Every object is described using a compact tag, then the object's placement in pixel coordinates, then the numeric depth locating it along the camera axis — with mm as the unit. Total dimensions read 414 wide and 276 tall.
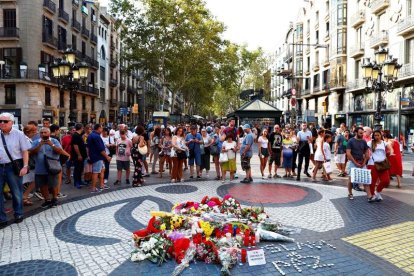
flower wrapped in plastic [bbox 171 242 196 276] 4274
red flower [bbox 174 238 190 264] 4566
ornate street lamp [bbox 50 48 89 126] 13570
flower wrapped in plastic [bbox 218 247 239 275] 4262
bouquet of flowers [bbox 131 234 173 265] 4625
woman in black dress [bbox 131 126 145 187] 10086
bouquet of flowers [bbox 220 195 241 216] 6068
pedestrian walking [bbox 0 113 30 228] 6055
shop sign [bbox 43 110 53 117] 32000
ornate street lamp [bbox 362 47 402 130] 14672
